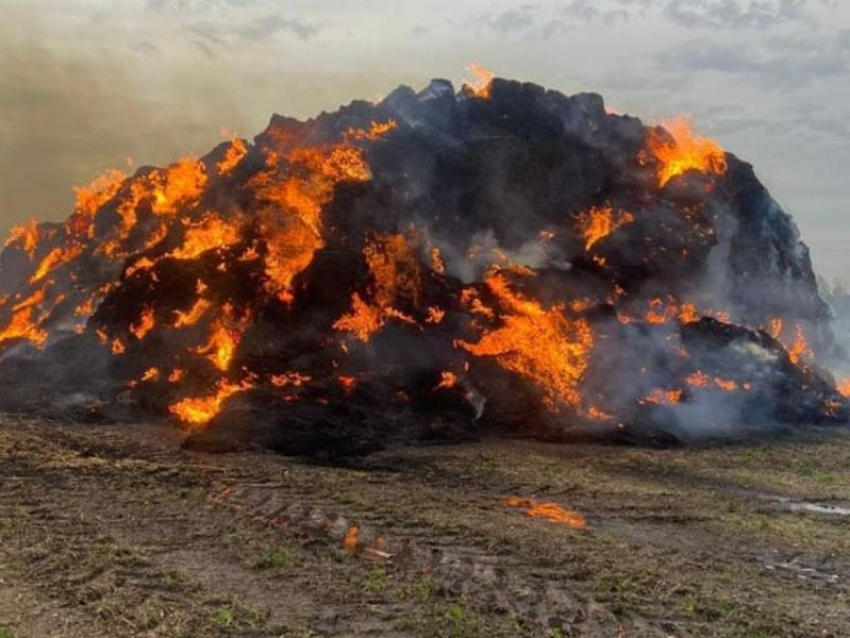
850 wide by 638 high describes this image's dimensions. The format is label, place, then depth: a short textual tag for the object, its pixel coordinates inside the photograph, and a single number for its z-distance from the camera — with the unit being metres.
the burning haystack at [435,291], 34.41
